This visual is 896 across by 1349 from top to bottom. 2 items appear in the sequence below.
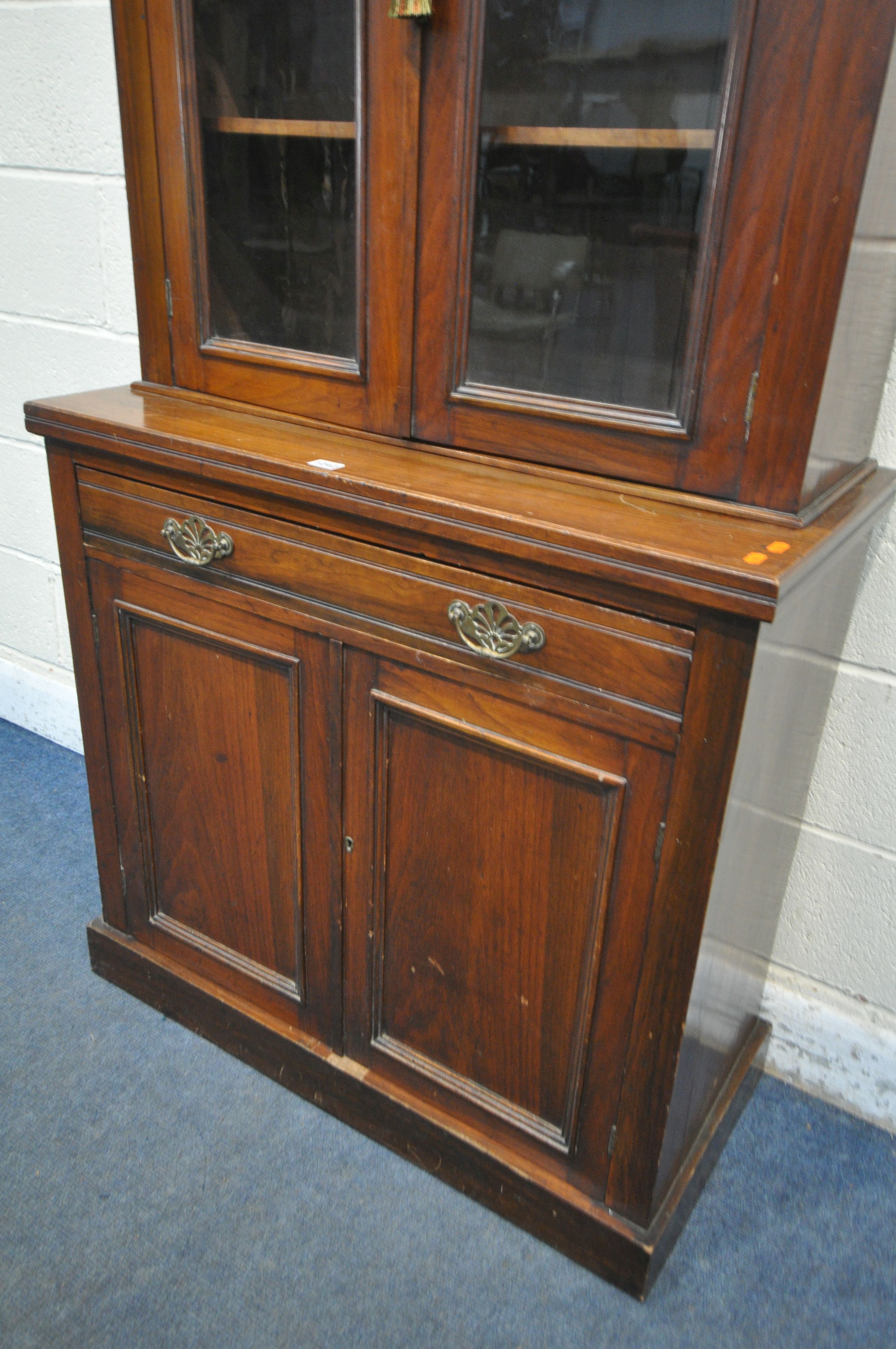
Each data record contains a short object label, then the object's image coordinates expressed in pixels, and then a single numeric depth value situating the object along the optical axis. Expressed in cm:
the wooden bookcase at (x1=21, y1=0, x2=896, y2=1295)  91
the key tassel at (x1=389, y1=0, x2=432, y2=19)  97
